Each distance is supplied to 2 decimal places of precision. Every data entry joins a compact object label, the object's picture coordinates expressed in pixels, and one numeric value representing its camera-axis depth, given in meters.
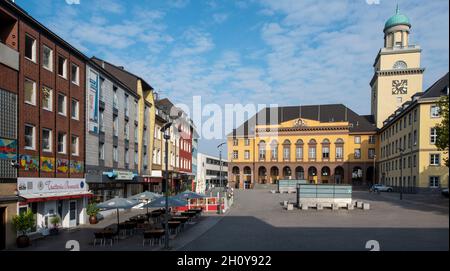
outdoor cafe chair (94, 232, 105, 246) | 17.17
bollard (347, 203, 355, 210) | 32.57
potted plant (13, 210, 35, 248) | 17.23
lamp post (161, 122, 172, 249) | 14.22
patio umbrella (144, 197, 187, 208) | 20.09
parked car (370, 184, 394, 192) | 62.71
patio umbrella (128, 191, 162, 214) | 24.97
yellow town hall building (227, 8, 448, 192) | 87.81
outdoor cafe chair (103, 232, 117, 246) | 17.19
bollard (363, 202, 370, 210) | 31.43
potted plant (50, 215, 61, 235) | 21.06
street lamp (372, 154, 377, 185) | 81.89
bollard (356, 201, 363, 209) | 32.70
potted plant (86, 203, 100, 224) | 26.12
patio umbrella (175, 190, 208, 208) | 26.47
